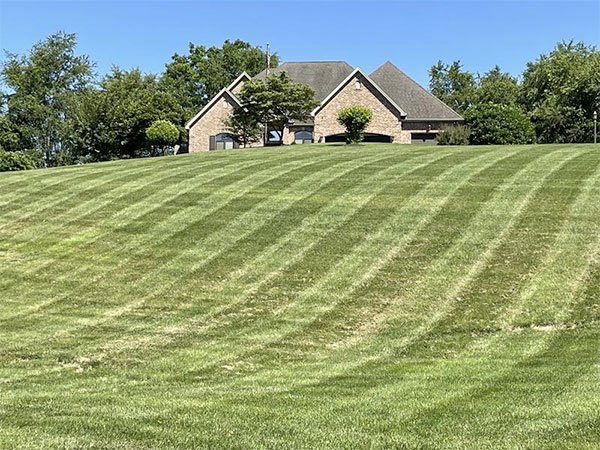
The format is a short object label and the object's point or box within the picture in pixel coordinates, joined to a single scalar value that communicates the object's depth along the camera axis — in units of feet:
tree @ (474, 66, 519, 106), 255.70
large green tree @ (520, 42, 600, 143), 191.83
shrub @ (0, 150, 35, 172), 201.36
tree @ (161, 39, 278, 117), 272.10
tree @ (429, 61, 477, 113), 293.64
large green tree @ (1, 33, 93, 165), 235.61
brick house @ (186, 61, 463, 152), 159.63
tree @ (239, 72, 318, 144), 147.02
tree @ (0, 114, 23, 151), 224.94
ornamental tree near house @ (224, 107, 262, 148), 154.81
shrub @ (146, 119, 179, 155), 160.64
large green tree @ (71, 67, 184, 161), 176.96
